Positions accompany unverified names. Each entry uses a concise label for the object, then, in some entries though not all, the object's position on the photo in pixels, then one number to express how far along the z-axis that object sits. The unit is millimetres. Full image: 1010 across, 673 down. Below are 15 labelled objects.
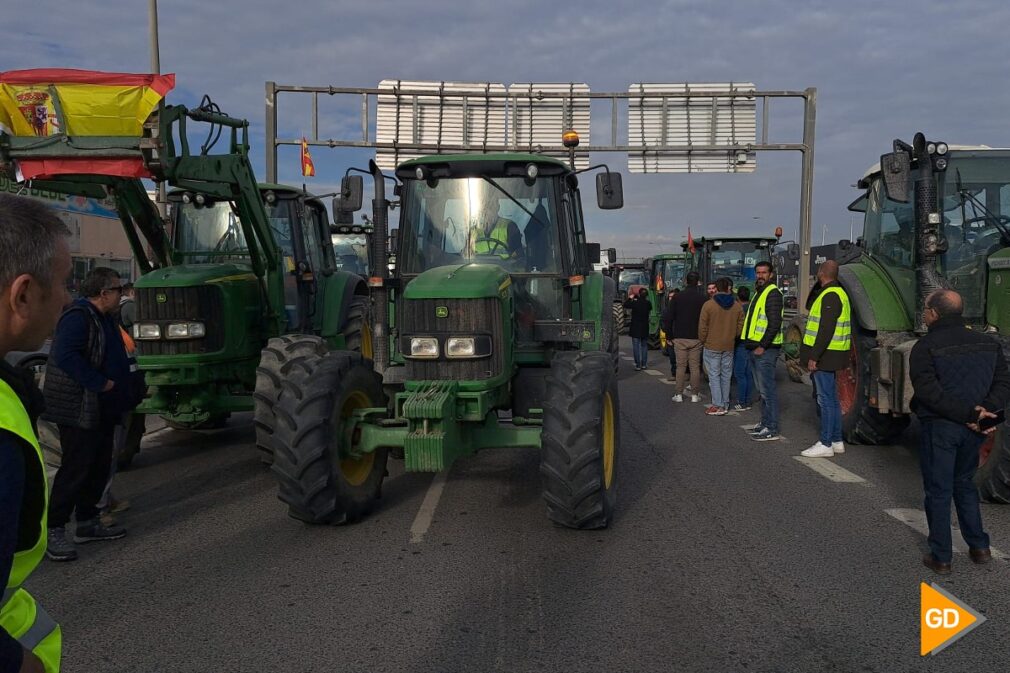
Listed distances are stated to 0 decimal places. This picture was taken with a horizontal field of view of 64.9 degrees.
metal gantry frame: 17328
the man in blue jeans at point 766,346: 8875
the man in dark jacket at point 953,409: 4488
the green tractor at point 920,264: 6758
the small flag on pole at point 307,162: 16881
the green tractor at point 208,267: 6344
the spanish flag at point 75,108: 6145
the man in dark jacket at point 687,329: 11695
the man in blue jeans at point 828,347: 7535
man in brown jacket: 10539
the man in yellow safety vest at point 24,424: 1295
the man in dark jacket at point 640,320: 15558
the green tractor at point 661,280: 20859
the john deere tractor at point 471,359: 5152
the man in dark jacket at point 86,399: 5035
